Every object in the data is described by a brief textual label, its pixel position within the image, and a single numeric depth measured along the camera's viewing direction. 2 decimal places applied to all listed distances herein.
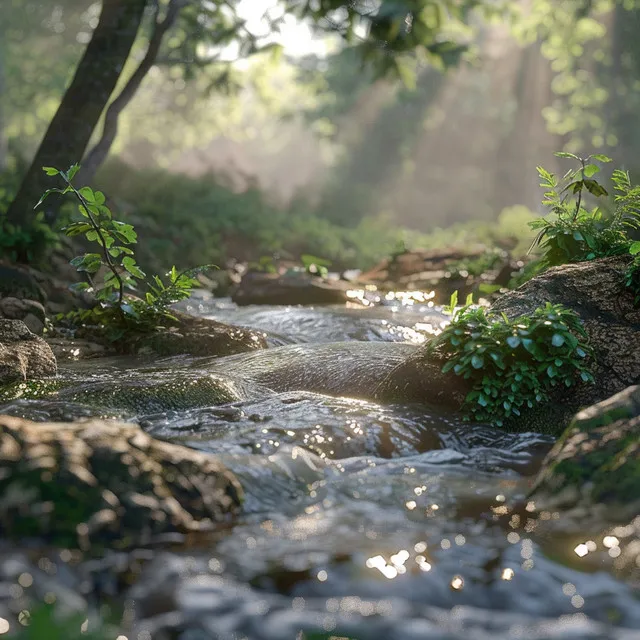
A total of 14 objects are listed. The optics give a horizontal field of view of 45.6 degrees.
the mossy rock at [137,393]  5.32
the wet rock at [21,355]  5.89
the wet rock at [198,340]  7.76
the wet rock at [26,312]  8.36
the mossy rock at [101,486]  2.92
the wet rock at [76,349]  7.60
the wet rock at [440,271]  12.43
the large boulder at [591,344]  5.39
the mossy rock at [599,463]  3.37
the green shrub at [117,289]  7.12
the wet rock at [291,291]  12.16
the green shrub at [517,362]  5.27
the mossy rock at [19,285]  9.49
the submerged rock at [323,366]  6.39
